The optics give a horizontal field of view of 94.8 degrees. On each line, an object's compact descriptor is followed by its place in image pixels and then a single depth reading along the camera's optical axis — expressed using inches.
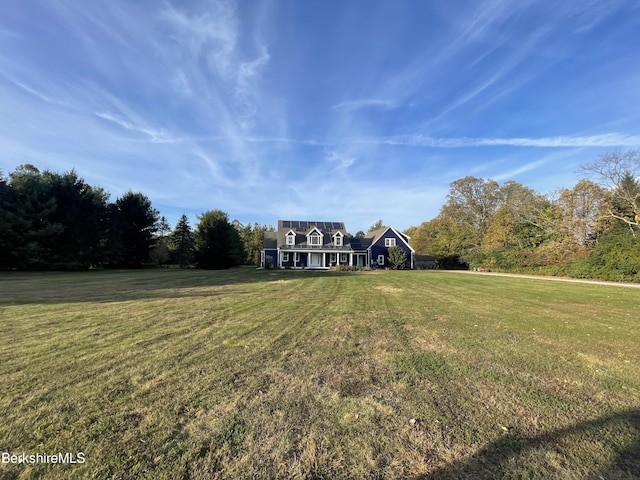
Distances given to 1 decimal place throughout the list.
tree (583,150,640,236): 849.7
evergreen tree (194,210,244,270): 1327.5
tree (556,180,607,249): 943.7
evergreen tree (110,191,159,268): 1306.6
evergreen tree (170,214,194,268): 1745.8
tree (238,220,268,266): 1976.1
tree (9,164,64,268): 968.3
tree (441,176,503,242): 1510.8
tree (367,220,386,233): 3550.4
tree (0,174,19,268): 935.7
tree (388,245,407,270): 1349.7
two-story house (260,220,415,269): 1421.9
